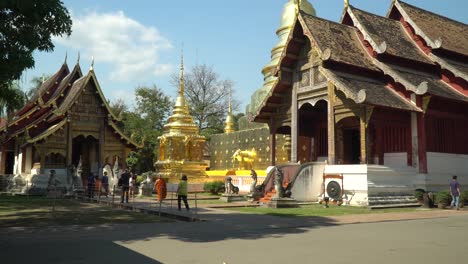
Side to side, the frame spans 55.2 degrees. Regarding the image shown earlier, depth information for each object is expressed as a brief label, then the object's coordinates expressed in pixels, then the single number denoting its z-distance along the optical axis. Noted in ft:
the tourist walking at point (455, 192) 54.75
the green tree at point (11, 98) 39.64
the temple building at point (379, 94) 59.52
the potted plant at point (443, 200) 56.54
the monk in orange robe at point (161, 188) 53.68
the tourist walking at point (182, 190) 50.21
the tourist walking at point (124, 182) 59.18
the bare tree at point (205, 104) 165.48
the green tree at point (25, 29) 31.81
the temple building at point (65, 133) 84.33
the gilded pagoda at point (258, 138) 100.07
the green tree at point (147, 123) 147.23
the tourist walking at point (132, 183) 67.95
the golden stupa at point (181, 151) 97.14
